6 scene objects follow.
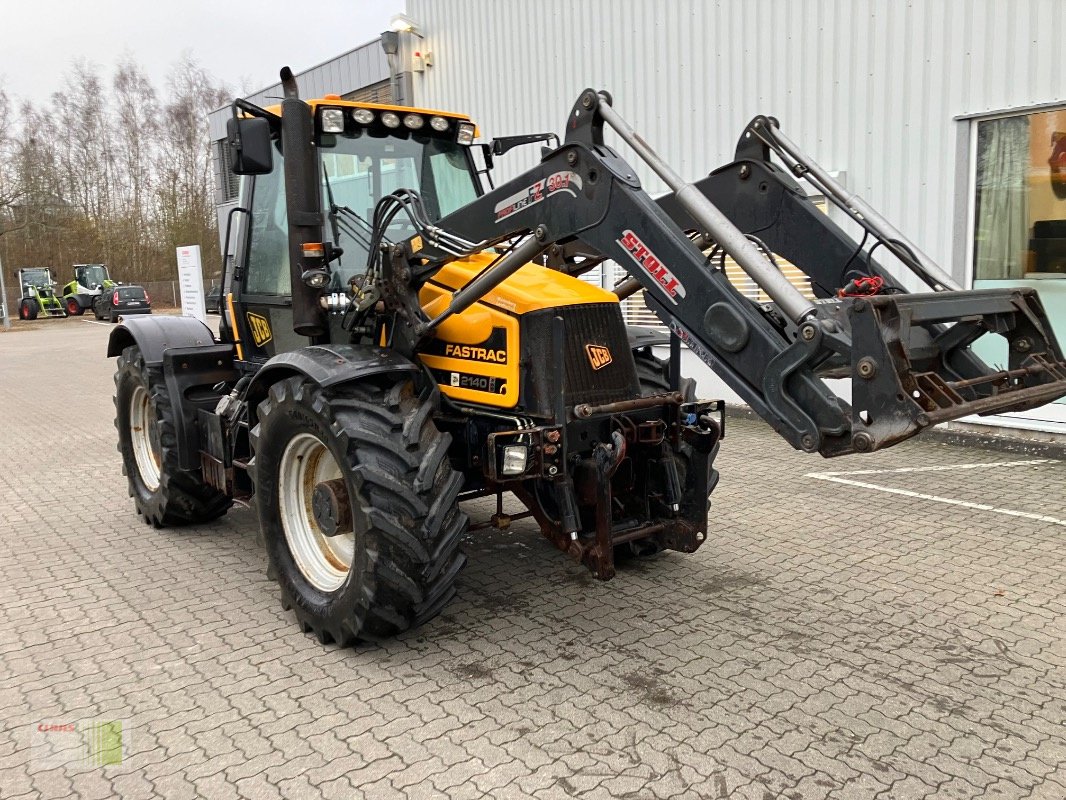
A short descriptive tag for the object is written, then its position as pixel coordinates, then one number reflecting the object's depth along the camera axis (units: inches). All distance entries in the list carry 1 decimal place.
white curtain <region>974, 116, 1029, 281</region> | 307.3
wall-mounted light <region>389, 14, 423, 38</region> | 533.0
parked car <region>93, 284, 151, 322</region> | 1296.8
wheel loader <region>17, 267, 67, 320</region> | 1407.5
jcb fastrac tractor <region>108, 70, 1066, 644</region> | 130.6
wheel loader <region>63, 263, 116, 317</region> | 1473.9
